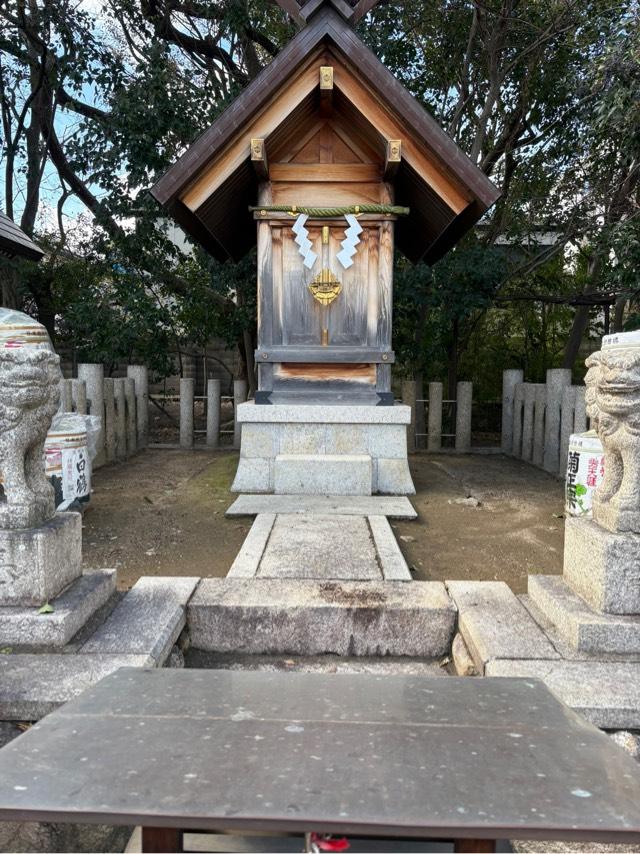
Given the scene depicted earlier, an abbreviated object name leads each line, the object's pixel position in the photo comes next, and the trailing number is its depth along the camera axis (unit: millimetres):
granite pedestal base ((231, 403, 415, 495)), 6461
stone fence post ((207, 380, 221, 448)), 10273
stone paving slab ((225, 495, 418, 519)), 5453
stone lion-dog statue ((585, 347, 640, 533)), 2734
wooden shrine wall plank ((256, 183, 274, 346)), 6566
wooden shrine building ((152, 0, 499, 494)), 5969
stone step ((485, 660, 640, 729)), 2285
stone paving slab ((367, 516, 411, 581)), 3721
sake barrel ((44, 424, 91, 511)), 5320
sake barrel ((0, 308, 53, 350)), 2762
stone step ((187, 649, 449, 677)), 3057
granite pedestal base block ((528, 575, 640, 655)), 2654
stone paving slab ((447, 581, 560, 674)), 2695
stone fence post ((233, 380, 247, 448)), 10163
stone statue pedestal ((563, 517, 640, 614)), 2715
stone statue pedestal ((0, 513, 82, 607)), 2693
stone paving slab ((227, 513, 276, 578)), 3762
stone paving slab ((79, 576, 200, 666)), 2711
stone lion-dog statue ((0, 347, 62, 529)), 2662
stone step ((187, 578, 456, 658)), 3162
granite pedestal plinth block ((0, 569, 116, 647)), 2648
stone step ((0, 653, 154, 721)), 2277
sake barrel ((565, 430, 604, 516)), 4969
